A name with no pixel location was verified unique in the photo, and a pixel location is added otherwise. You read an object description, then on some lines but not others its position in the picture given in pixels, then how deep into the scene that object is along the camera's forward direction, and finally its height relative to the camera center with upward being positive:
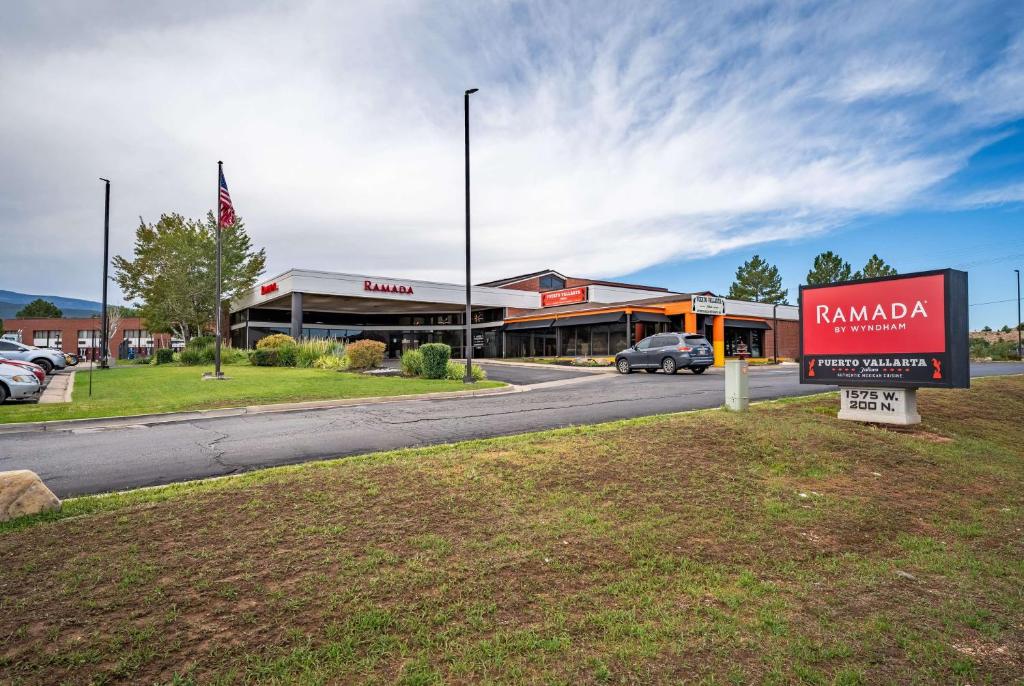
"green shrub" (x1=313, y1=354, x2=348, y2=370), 22.84 -0.50
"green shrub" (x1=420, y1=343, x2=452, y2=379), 19.33 -0.34
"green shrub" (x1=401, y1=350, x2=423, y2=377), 19.73 -0.46
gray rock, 4.19 -1.21
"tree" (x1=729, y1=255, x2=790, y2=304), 72.25 +9.79
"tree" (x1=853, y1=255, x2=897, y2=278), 58.50 +9.80
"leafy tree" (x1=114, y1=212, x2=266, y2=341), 42.59 +7.17
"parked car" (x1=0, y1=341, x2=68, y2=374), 24.05 -0.14
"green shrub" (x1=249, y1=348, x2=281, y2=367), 26.11 -0.31
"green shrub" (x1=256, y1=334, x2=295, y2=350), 27.47 +0.55
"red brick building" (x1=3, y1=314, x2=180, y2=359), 75.63 +2.43
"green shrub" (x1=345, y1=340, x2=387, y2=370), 22.70 -0.09
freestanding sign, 8.48 +0.27
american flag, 19.08 +5.32
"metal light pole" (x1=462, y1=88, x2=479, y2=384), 17.50 +0.35
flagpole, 18.99 -0.04
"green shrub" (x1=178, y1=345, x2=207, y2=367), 32.25 -0.26
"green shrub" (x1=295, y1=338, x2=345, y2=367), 25.14 +0.05
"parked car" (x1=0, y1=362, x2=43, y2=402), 13.51 -0.84
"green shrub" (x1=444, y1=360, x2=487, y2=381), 19.75 -0.82
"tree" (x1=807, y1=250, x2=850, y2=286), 62.72 +10.24
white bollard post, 9.08 -0.61
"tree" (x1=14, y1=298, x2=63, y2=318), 95.94 +7.85
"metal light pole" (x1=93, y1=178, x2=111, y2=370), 28.34 +7.21
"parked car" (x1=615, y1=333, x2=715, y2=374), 22.36 -0.15
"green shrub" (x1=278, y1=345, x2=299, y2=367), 25.88 -0.15
